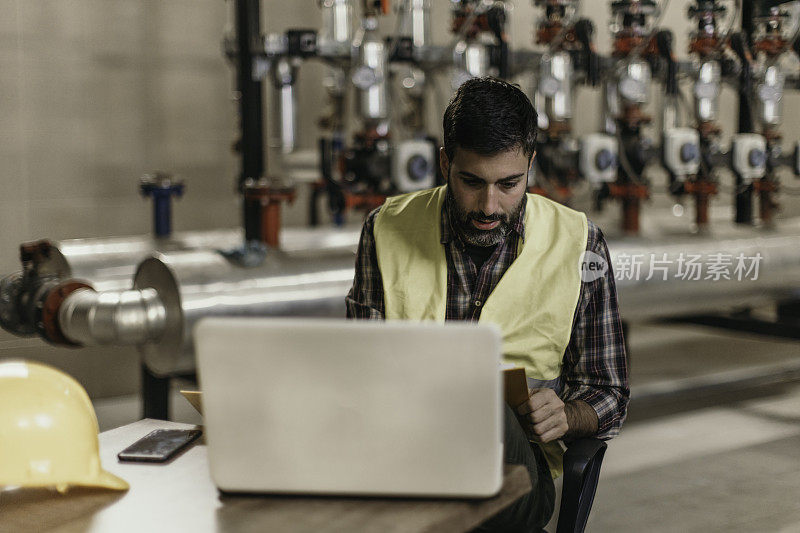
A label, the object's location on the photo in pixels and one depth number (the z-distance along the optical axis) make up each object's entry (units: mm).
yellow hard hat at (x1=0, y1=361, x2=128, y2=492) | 2699
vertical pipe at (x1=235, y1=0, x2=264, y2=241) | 4532
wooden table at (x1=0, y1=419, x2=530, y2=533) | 2608
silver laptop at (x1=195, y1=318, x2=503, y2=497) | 2571
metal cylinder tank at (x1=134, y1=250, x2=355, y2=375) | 4098
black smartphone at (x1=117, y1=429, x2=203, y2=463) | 2830
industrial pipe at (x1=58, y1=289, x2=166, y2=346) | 3947
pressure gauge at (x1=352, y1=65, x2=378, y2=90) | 4612
